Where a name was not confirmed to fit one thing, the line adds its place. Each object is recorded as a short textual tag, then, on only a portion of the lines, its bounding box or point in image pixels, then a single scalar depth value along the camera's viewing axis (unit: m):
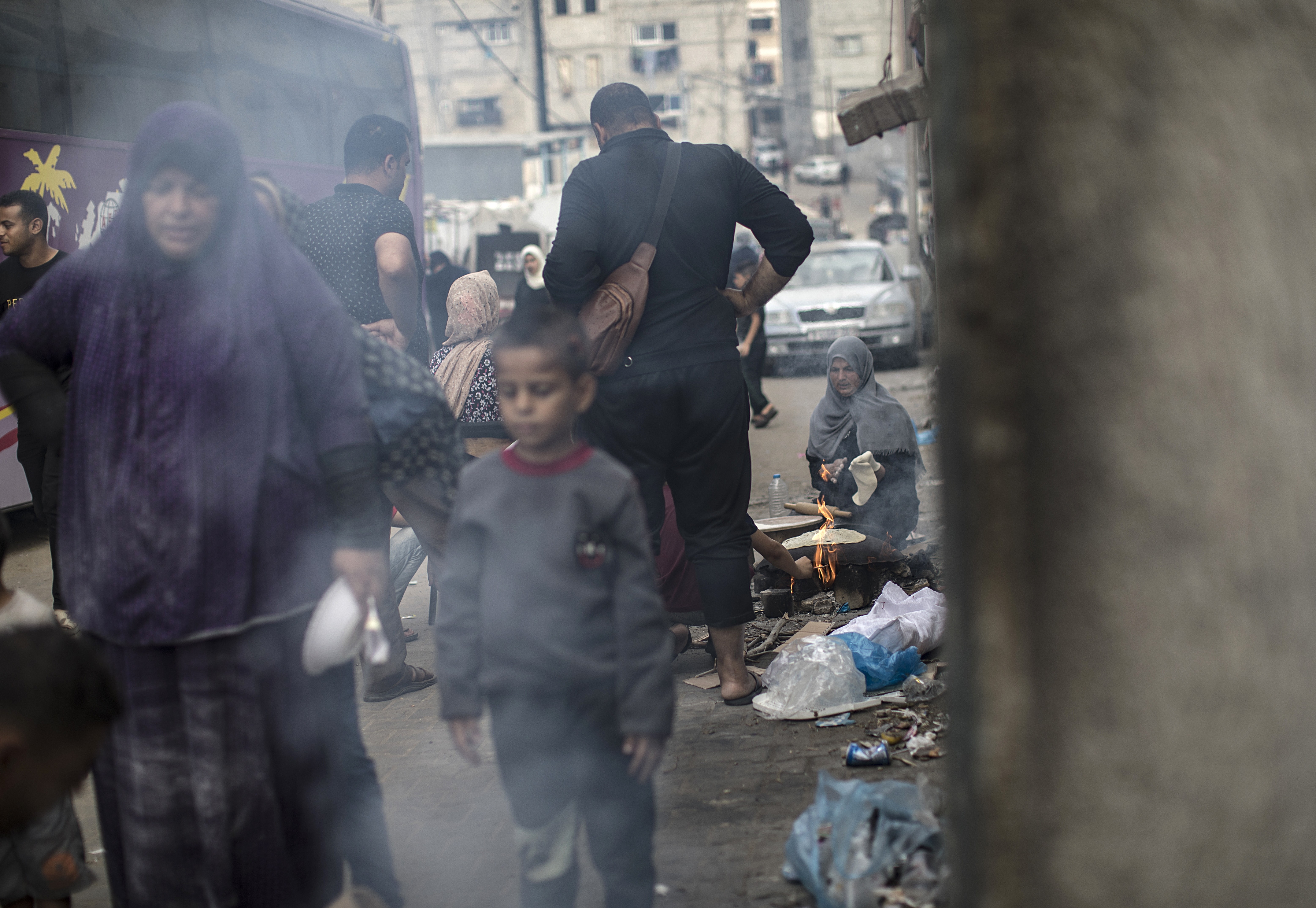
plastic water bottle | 6.90
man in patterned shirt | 4.28
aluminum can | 3.70
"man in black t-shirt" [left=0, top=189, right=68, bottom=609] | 5.02
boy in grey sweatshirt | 2.26
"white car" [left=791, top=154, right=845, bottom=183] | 55.41
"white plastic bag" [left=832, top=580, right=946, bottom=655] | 4.63
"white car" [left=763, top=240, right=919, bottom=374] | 15.71
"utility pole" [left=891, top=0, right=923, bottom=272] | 12.87
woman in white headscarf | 10.81
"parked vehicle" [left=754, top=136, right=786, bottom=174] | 56.94
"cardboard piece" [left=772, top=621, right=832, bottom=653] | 5.14
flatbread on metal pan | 5.64
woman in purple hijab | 2.26
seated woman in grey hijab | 6.05
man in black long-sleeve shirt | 4.10
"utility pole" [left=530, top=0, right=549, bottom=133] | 31.84
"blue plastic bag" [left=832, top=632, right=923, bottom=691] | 4.45
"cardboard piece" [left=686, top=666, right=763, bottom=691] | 4.65
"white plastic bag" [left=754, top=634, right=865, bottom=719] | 4.26
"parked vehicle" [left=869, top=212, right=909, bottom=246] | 35.97
